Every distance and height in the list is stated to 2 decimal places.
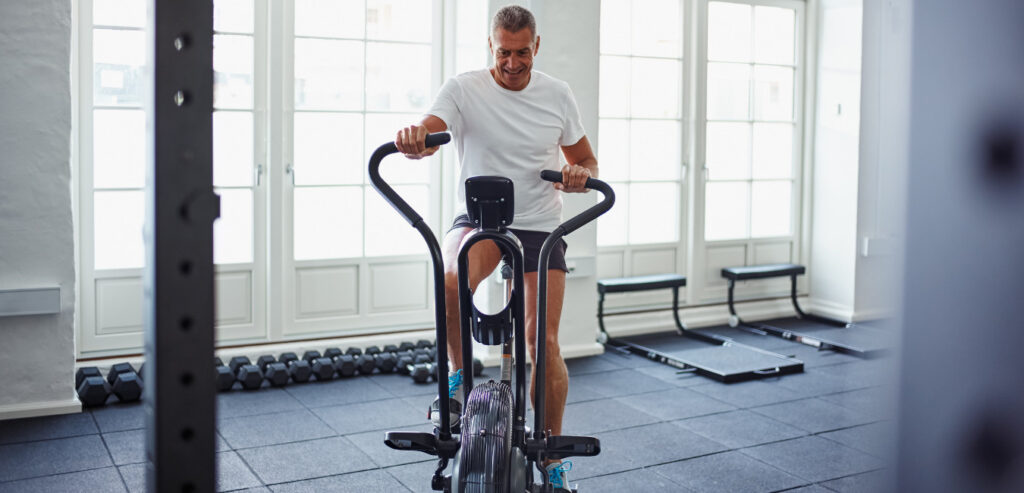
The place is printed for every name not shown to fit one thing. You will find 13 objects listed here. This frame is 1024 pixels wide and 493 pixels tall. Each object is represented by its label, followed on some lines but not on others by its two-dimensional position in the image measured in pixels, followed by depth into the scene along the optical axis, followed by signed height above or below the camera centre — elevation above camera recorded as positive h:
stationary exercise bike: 2.35 -0.52
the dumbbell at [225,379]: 4.36 -0.86
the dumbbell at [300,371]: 4.57 -0.86
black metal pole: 0.52 -0.02
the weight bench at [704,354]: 4.91 -0.86
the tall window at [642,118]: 5.78 +0.56
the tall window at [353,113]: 4.94 +0.48
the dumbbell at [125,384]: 4.13 -0.85
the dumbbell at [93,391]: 4.04 -0.86
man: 2.88 +0.19
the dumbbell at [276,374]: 4.49 -0.86
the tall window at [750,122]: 6.24 +0.59
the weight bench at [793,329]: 5.68 -0.80
